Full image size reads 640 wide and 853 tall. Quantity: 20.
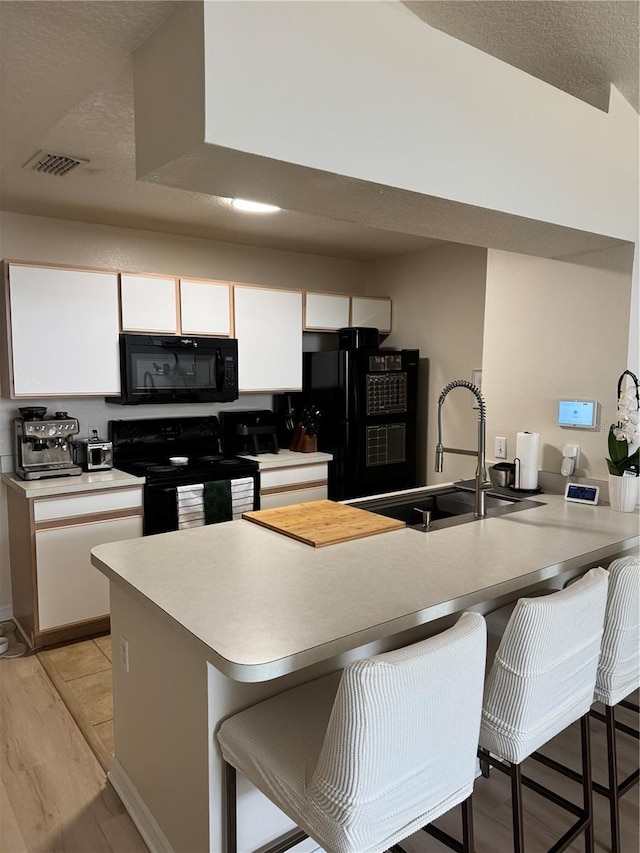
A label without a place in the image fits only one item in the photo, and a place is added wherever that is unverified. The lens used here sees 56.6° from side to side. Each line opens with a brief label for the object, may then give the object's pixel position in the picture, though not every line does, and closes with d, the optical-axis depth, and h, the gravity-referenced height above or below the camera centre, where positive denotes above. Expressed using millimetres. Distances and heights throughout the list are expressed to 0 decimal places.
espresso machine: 3260 -408
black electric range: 3414 -568
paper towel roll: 2797 -396
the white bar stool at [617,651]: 1774 -853
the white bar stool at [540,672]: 1459 -770
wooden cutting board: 2059 -560
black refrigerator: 4168 -301
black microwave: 3566 +15
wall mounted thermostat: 2717 -187
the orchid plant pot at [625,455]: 2480 -342
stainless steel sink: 2498 -578
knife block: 4270 -500
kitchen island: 1388 -589
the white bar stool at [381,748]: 1161 -821
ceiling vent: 2506 +902
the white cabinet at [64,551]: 3094 -955
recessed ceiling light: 3183 +901
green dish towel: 3543 -772
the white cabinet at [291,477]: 3910 -711
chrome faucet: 2322 -335
